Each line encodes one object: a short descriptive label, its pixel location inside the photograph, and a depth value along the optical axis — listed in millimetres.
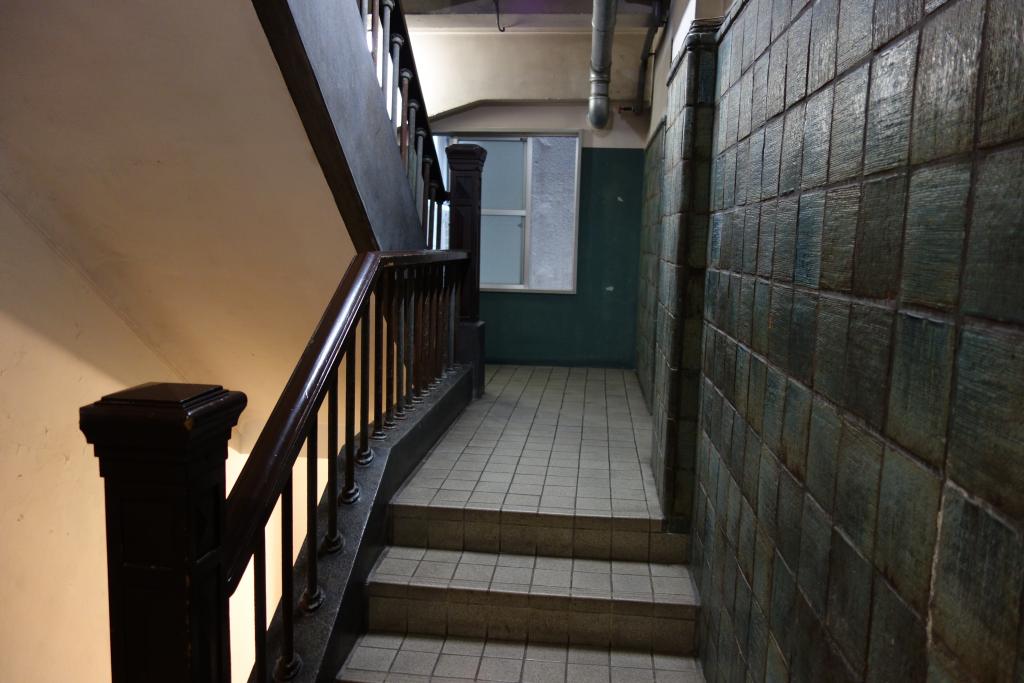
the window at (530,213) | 6301
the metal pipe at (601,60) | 4694
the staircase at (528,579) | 2391
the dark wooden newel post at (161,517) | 1321
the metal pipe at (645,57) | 5227
